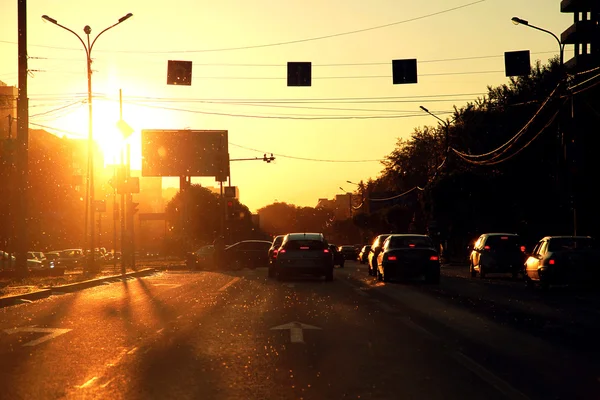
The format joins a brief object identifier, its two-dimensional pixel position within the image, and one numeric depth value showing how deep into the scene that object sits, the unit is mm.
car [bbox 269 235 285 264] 35875
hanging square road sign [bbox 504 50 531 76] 35188
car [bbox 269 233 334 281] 32219
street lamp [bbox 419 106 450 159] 57247
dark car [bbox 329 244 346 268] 53862
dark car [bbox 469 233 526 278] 34719
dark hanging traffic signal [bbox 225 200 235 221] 65050
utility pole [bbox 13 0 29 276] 31375
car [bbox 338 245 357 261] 81562
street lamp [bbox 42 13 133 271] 43500
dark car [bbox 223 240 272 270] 47656
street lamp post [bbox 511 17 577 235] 35938
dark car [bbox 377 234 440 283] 30734
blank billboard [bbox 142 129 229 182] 77688
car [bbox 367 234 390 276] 35081
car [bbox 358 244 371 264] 62484
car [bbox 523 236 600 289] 24647
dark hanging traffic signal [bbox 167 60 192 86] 34812
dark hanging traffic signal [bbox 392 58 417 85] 35438
